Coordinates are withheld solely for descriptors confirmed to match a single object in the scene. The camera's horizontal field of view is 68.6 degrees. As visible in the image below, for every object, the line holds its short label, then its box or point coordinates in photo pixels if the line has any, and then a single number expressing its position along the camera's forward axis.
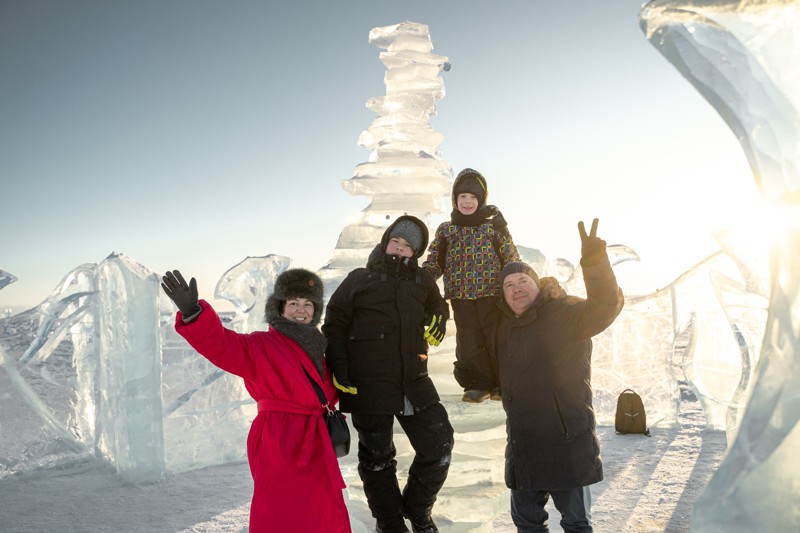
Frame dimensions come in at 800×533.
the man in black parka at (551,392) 3.04
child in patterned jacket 3.73
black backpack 9.05
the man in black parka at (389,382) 3.50
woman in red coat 2.93
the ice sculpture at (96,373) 7.33
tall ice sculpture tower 6.20
